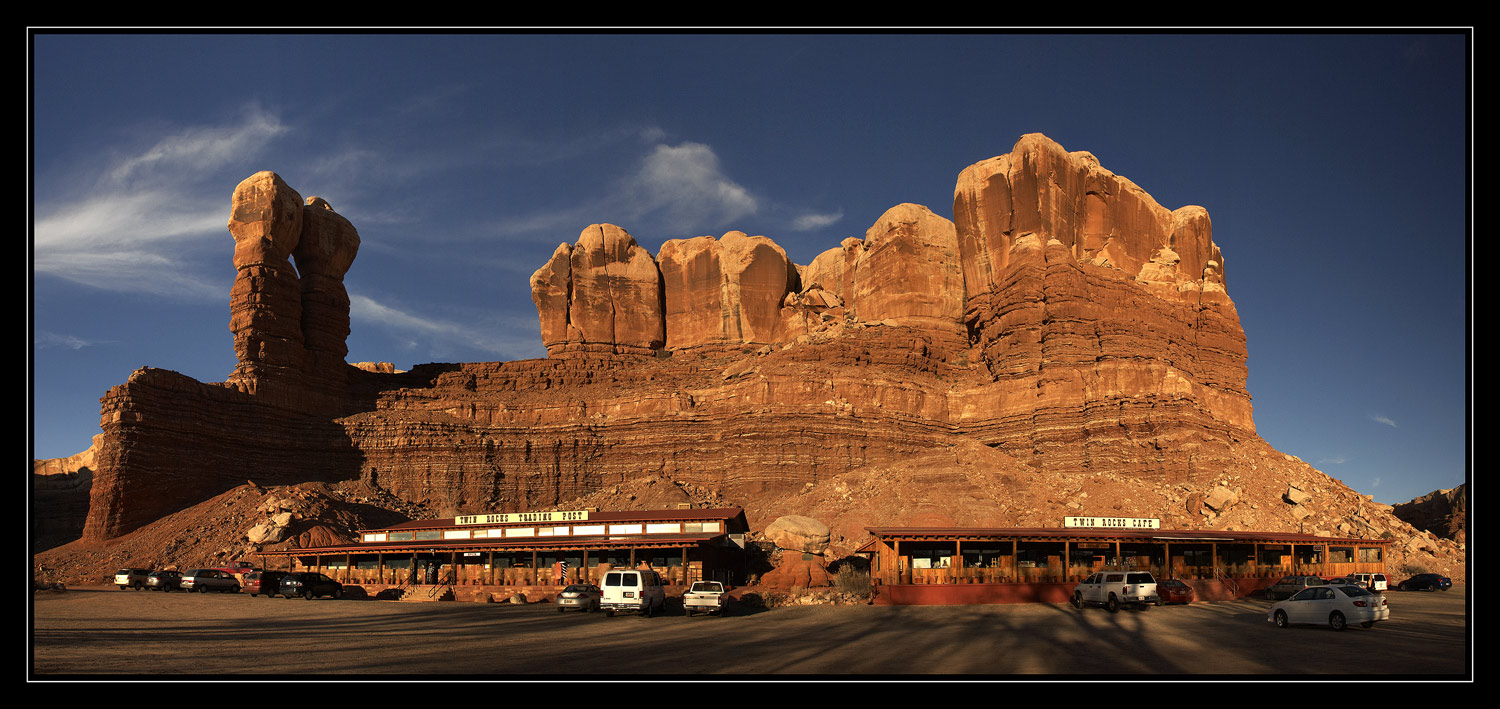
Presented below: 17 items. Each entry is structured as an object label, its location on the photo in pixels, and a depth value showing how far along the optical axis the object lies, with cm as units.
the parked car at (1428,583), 4700
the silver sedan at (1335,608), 2466
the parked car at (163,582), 5016
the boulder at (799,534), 5362
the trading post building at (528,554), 4450
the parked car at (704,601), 3269
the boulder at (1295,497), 6278
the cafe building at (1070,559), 3788
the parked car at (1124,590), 3178
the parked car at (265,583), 4456
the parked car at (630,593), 3222
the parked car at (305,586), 4241
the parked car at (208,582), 4791
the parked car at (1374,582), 4094
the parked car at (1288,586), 3997
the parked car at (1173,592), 3609
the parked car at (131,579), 5184
